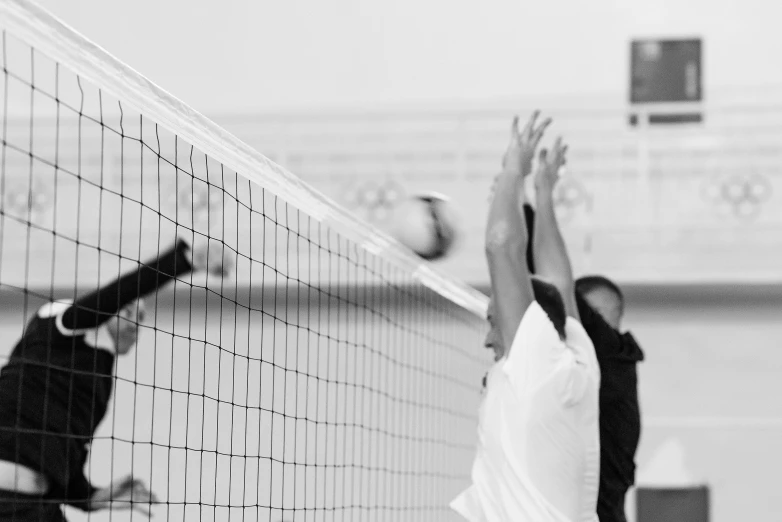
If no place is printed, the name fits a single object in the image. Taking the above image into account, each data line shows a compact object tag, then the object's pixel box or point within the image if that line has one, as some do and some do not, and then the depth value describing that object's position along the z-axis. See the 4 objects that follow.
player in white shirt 5.61
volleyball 9.59
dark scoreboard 18.97
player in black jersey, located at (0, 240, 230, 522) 7.75
